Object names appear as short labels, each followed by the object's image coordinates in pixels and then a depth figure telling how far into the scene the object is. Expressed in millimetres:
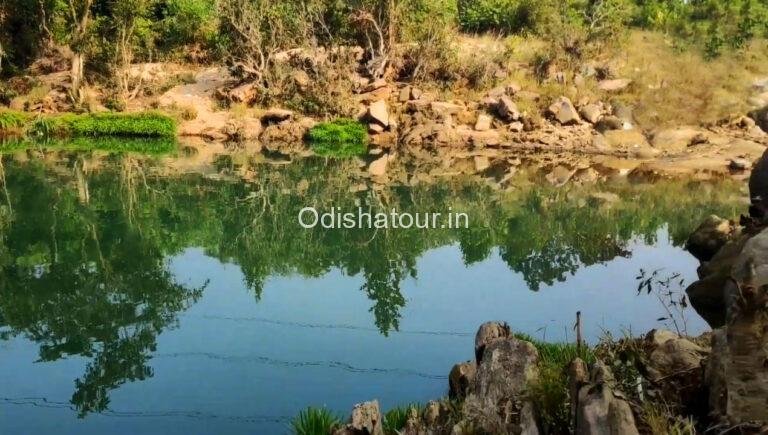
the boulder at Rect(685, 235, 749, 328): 7699
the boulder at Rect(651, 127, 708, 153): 22609
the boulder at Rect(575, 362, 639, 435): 3035
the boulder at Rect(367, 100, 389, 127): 25438
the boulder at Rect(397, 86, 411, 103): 26609
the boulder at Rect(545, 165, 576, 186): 17828
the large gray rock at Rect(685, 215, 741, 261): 10086
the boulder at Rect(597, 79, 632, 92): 26438
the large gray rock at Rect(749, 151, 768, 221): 8867
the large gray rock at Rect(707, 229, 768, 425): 3084
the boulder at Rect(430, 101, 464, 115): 25500
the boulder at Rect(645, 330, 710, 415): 3689
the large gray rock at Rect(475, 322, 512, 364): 5574
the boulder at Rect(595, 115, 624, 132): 23953
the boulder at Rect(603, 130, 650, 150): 23062
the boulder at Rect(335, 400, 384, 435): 4250
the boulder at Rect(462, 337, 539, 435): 3760
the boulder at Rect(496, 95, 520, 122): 24828
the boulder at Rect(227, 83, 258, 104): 27422
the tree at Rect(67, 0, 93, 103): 26484
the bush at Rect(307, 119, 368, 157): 25047
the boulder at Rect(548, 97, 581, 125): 24391
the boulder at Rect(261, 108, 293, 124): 26000
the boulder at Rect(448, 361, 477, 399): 5379
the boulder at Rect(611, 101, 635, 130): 24181
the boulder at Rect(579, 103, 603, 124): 24609
